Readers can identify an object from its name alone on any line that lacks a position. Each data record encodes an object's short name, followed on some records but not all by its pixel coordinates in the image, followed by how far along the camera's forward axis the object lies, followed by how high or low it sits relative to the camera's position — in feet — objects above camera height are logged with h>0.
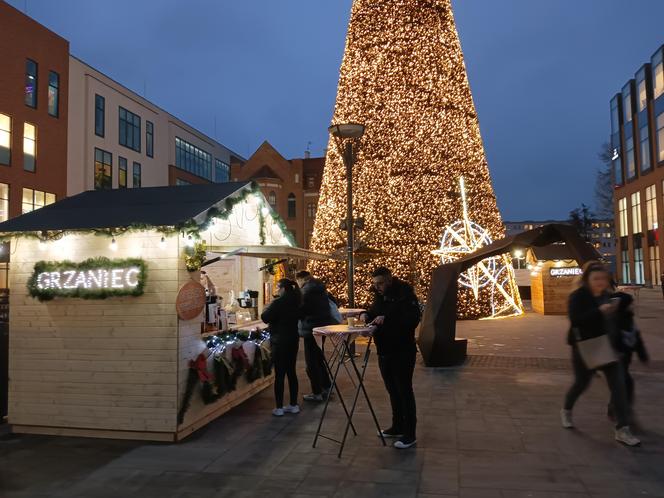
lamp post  36.24 +8.08
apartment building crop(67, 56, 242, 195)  104.68 +31.06
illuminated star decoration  56.49 +1.56
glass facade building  142.31 +28.40
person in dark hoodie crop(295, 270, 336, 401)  24.91 -1.86
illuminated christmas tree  57.21 +14.26
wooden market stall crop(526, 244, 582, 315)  67.31 -0.59
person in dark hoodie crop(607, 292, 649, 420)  18.52 -1.93
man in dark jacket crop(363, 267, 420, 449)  17.72 -1.83
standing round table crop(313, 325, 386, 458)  17.40 -1.73
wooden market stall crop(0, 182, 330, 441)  19.51 -1.49
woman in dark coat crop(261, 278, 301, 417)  22.59 -2.27
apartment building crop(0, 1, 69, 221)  84.17 +26.74
